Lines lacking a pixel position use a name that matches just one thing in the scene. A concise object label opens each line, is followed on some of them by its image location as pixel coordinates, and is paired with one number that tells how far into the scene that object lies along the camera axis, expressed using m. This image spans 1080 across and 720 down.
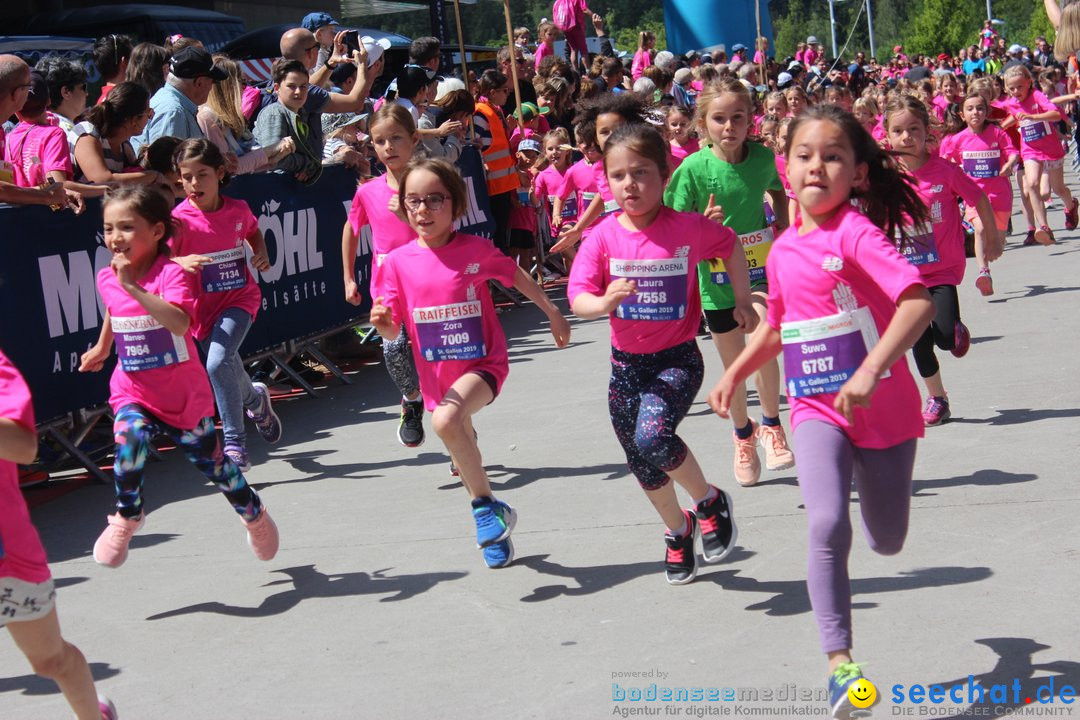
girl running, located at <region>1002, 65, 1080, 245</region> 14.32
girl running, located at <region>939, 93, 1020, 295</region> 12.34
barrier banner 7.19
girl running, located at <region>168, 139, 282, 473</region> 7.28
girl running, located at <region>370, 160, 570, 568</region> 5.66
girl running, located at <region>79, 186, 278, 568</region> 5.46
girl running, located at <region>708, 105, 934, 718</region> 3.86
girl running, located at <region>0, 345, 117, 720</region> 3.65
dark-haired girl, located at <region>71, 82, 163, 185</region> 7.80
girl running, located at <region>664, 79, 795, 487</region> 6.62
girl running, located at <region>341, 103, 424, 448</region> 7.15
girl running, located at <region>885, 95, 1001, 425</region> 7.30
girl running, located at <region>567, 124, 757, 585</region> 5.17
